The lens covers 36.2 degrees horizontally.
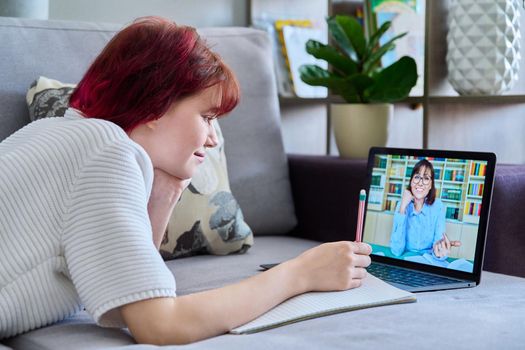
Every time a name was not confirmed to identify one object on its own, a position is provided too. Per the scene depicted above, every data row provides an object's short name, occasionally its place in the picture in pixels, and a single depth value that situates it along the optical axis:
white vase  1.91
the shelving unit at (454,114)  2.05
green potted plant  2.01
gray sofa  1.04
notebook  1.08
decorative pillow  1.69
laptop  1.39
